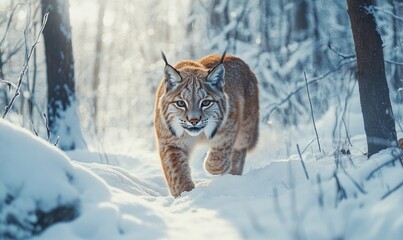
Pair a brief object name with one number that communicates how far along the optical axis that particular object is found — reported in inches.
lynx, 194.5
